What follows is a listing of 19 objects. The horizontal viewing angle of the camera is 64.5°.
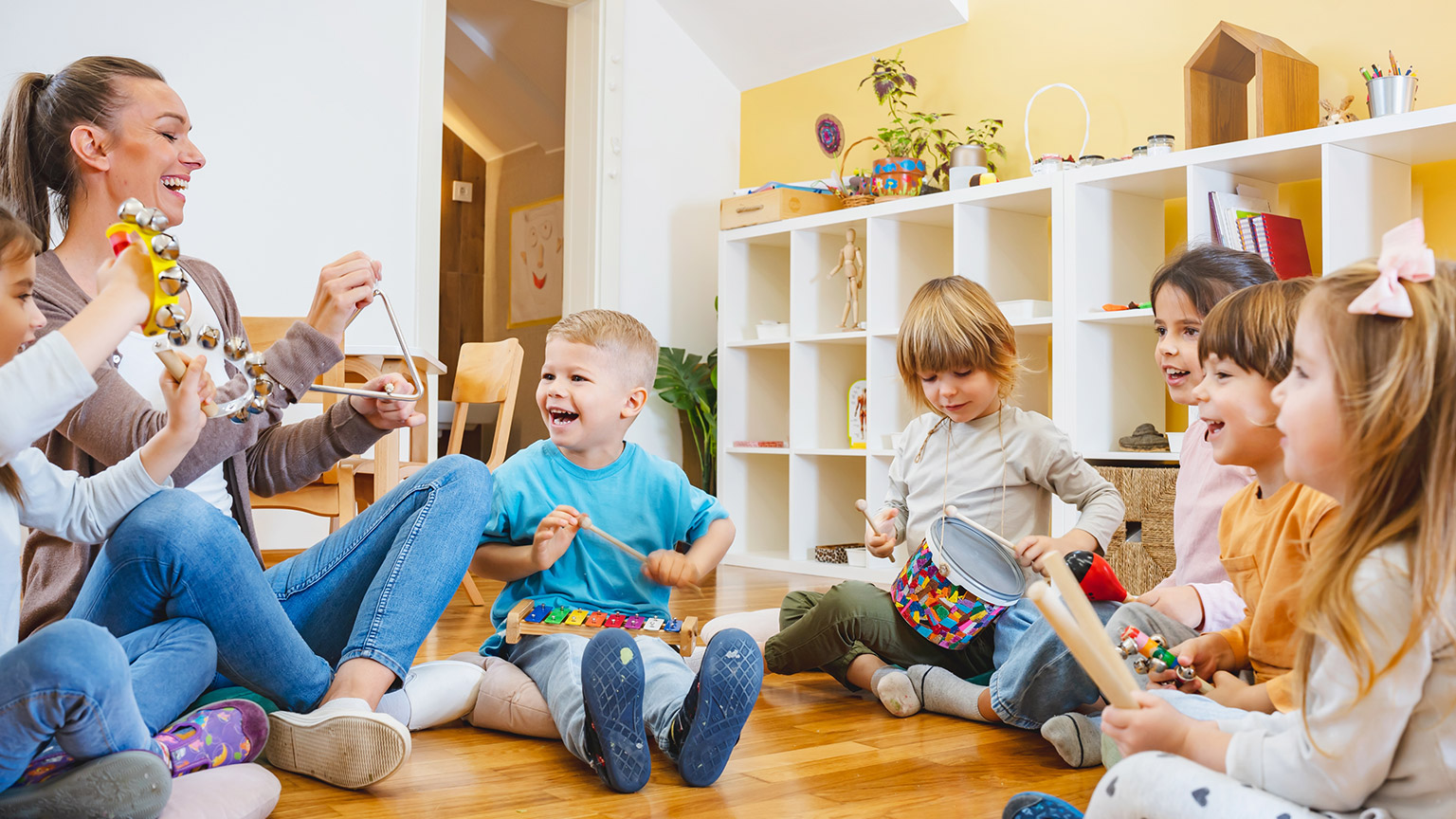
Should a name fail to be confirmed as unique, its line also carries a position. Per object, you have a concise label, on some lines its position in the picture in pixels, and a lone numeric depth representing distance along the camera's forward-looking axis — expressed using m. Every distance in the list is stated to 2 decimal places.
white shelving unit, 2.77
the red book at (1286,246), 2.82
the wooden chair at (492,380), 3.07
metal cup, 2.63
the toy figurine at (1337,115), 2.73
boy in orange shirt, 1.19
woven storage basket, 2.78
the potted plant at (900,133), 3.81
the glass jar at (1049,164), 3.30
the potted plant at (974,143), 3.76
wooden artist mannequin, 3.88
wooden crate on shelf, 4.04
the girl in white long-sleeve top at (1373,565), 0.72
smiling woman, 1.19
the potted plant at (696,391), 4.46
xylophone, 1.57
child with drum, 1.72
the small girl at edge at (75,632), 0.89
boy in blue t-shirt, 1.50
